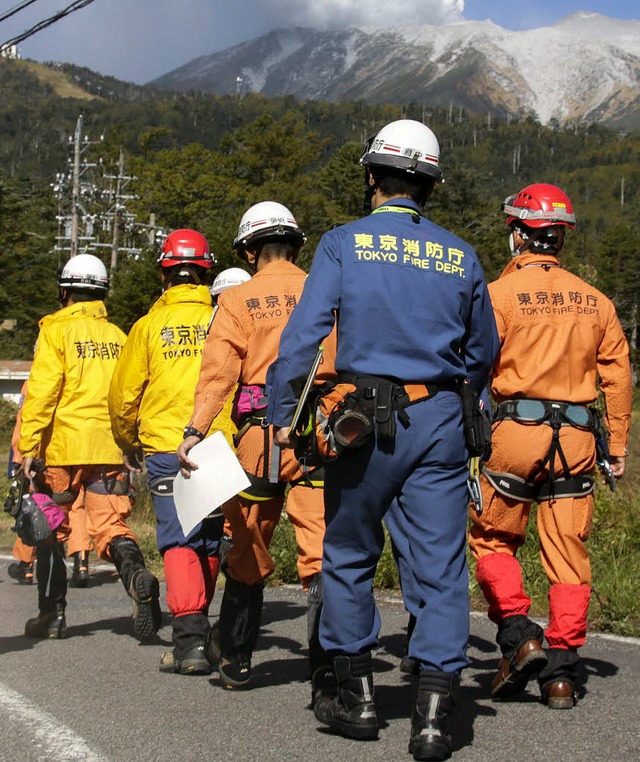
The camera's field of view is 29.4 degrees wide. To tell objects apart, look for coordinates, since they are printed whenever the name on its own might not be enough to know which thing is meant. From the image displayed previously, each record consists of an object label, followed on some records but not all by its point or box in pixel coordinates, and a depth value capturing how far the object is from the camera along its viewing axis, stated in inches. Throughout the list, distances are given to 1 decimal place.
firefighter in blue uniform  172.2
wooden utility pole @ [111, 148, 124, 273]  2381.4
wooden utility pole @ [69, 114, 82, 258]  1796.3
